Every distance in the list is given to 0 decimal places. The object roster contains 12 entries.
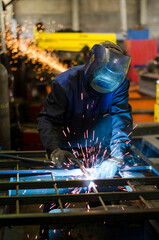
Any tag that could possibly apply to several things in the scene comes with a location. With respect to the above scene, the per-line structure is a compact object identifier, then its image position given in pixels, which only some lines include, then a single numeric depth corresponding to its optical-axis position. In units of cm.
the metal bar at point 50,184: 194
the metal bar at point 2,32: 504
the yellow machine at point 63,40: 938
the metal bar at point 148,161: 233
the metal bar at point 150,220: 155
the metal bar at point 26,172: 220
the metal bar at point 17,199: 162
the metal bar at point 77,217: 149
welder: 225
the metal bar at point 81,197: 174
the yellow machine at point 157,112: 400
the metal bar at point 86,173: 175
